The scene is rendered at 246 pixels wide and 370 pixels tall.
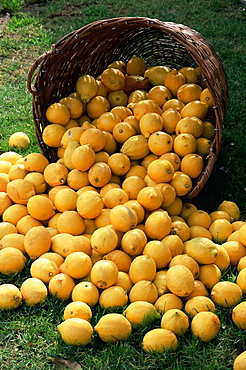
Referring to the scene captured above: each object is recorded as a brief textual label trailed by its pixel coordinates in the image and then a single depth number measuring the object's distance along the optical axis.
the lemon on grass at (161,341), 2.12
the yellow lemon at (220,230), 2.92
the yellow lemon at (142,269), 2.45
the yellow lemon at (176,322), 2.18
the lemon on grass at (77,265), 2.49
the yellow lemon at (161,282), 2.47
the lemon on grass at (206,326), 2.19
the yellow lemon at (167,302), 2.33
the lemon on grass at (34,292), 2.44
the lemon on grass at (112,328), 2.17
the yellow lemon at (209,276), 2.54
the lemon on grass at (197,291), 2.44
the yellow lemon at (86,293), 2.38
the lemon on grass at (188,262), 2.50
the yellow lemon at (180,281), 2.35
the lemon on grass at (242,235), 2.72
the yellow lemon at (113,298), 2.39
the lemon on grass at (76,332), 2.16
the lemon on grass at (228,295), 2.42
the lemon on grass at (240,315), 2.27
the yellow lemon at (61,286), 2.46
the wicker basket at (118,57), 3.00
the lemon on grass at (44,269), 2.53
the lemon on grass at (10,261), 2.67
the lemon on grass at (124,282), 2.48
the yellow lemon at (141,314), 2.26
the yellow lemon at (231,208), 3.18
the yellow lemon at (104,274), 2.40
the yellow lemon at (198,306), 2.31
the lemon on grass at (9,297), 2.40
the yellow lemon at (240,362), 2.00
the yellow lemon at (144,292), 2.37
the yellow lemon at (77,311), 2.27
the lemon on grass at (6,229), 2.90
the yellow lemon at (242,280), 2.49
